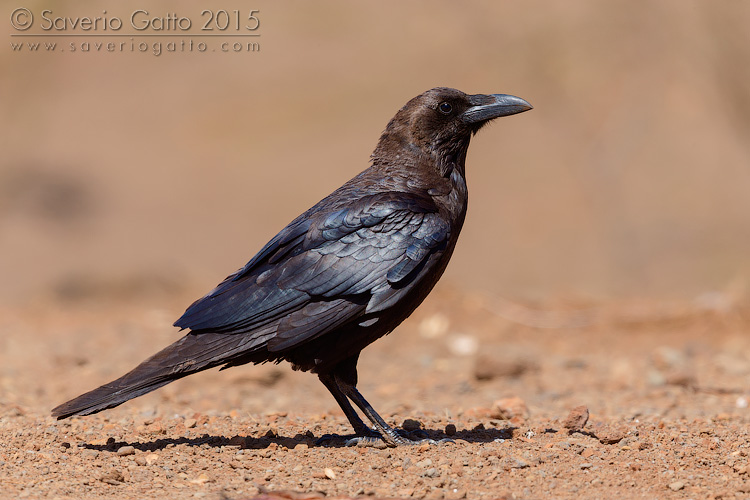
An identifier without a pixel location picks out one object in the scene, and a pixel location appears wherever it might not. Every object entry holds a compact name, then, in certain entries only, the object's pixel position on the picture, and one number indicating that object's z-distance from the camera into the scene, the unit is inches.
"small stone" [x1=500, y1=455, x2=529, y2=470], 412.2
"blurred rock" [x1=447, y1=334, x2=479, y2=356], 937.5
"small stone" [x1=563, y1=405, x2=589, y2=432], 493.0
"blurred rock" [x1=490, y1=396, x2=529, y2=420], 543.7
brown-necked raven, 442.0
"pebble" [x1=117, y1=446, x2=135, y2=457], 438.6
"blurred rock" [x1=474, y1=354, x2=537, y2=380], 770.2
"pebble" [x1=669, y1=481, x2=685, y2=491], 390.9
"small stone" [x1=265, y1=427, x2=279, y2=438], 481.7
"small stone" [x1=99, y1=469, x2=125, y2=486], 396.8
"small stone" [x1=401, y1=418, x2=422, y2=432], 495.8
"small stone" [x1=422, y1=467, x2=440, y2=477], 403.2
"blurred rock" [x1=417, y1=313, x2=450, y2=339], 1020.5
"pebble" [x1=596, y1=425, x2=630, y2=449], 458.3
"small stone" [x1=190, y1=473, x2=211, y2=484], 400.5
